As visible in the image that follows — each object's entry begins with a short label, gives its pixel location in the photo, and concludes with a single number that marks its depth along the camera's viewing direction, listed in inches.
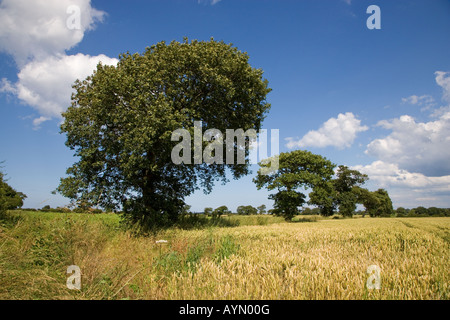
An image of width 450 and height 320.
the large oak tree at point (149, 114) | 534.6
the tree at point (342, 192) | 1376.7
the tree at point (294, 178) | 1381.6
